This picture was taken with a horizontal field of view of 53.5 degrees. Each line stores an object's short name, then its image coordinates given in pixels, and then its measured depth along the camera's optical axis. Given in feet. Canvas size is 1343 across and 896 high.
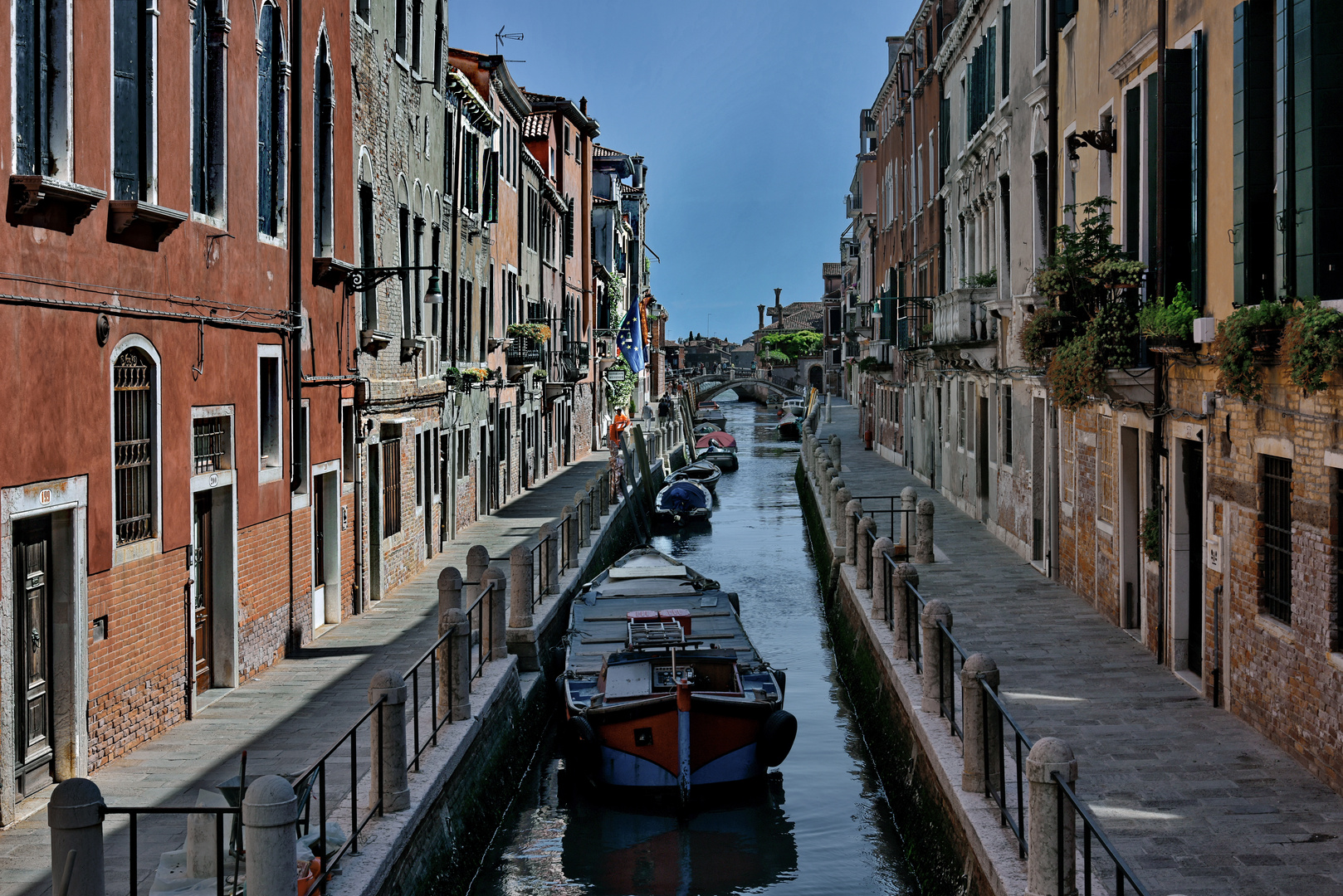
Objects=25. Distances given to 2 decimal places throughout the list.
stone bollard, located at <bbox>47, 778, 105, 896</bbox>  18.11
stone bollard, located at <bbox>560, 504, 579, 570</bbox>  63.01
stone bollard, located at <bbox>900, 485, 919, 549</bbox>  61.82
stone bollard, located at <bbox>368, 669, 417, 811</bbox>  25.45
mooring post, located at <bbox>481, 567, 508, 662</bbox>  40.96
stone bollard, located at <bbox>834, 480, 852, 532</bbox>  64.54
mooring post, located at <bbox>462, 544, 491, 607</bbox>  44.80
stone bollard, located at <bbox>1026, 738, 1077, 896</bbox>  20.16
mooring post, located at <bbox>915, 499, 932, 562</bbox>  59.93
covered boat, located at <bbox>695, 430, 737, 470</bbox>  164.35
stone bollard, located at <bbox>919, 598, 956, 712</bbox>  32.45
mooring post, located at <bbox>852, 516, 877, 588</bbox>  54.13
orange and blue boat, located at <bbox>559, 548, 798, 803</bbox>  37.42
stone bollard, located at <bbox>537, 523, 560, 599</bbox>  54.54
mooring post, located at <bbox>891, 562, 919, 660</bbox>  39.40
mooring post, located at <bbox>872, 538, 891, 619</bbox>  46.14
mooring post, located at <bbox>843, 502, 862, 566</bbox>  60.34
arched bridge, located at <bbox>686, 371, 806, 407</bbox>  336.08
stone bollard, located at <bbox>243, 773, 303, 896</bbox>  18.74
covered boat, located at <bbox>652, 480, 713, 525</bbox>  111.75
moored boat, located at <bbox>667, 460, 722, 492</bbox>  126.93
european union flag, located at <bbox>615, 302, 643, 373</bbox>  147.33
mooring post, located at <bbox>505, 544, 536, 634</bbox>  45.14
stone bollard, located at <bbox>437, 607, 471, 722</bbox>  32.78
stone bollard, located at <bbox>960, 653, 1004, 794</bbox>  25.71
